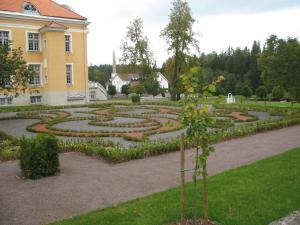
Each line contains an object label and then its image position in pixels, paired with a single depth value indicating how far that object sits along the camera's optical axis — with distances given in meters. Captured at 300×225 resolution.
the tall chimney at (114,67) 110.38
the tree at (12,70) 19.31
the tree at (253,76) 70.12
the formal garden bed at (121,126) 12.08
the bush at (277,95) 43.70
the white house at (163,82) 97.43
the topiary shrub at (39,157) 9.34
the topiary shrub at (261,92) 44.56
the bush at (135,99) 36.53
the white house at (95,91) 49.72
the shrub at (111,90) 64.81
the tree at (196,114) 5.23
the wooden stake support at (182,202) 5.70
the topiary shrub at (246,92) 49.14
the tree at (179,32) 43.25
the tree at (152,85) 53.25
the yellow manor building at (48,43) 34.91
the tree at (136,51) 51.41
